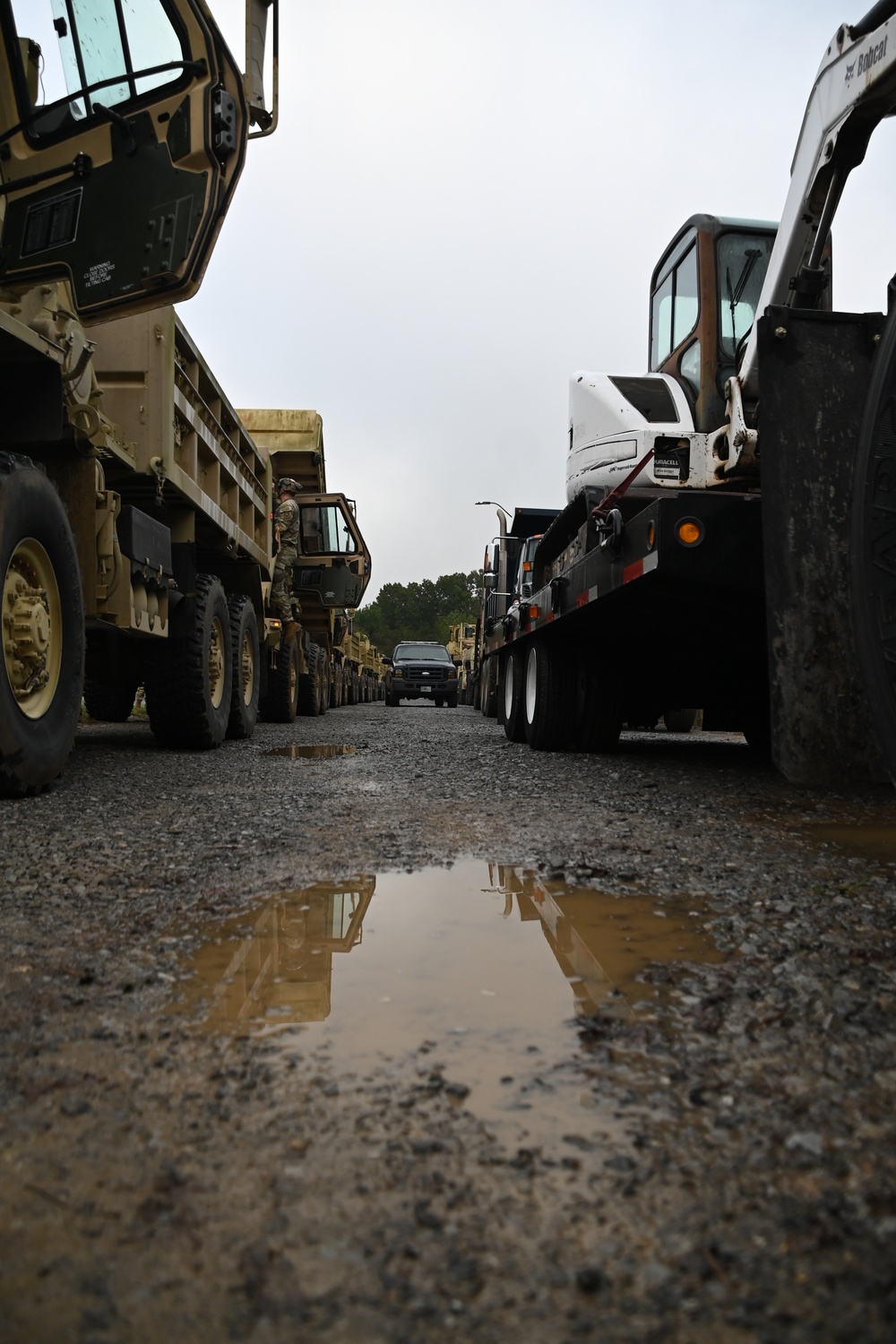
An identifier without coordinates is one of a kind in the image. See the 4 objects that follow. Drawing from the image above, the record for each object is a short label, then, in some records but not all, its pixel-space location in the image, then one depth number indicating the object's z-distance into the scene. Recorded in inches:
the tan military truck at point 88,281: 195.2
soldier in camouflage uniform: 472.7
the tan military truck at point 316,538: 590.2
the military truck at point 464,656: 1075.4
